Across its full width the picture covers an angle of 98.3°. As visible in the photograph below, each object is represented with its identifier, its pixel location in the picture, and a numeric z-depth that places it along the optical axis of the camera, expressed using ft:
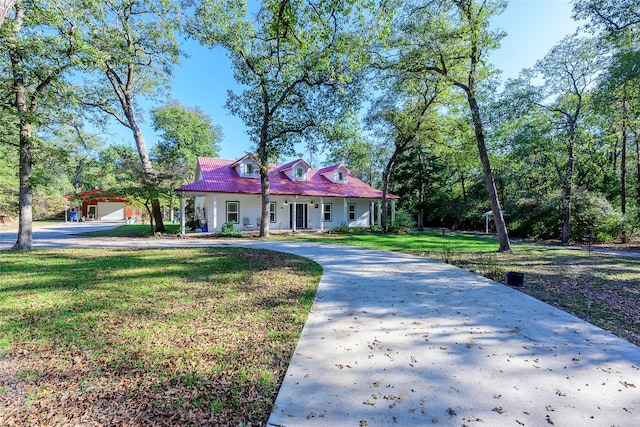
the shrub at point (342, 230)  59.71
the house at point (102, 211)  109.29
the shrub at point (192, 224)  62.03
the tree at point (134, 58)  32.63
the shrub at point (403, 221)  66.74
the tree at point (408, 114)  55.47
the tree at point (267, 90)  40.93
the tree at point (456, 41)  33.12
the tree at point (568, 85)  48.11
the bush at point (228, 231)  50.57
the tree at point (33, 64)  23.59
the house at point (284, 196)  56.65
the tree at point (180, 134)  95.61
